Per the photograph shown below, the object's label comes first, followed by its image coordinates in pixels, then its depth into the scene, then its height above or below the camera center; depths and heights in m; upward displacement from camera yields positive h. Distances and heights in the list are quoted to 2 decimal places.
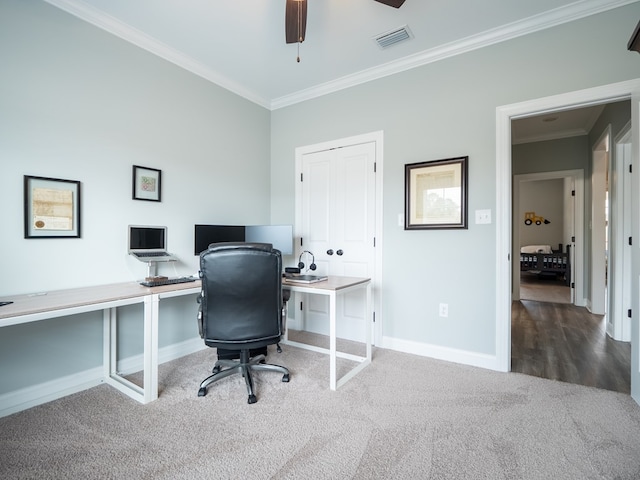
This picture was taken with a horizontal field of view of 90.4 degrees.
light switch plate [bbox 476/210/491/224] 2.67 +0.20
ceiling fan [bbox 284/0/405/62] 1.90 +1.39
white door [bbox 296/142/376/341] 3.34 +0.18
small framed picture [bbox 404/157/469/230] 2.80 +0.42
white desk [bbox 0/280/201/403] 1.67 -0.40
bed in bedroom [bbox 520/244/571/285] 7.03 -0.52
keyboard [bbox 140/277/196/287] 2.42 -0.35
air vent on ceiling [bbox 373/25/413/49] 2.61 +1.72
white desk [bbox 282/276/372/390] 2.30 -0.49
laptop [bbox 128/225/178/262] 2.58 -0.06
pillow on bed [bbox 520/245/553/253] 7.97 -0.22
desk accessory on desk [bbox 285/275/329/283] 2.63 -0.34
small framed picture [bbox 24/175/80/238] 2.11 +0.20
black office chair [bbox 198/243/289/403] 2.11 -0.41
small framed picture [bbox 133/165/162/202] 2.66 +0.46
